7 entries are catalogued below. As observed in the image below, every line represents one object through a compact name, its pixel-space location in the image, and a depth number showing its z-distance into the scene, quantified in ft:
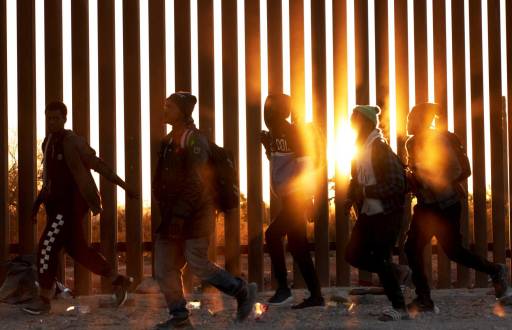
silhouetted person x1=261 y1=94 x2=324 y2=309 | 38.93
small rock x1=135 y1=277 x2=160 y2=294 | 44.27
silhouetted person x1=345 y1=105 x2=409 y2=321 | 35.73
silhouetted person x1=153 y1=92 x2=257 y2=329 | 33.50
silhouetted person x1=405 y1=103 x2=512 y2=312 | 38.42
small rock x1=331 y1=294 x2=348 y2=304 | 42.75
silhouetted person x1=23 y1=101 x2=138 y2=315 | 37.70
